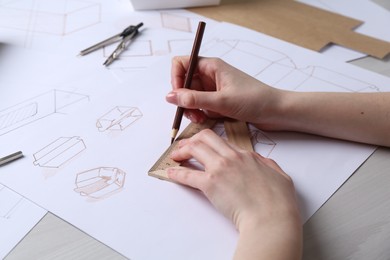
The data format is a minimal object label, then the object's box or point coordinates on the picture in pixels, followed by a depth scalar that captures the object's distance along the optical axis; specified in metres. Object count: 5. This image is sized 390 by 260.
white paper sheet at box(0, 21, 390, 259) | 0.50
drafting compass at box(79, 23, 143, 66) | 0.83
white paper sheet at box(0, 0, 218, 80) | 0.84
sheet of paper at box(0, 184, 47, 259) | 0.50
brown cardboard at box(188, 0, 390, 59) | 0.88
